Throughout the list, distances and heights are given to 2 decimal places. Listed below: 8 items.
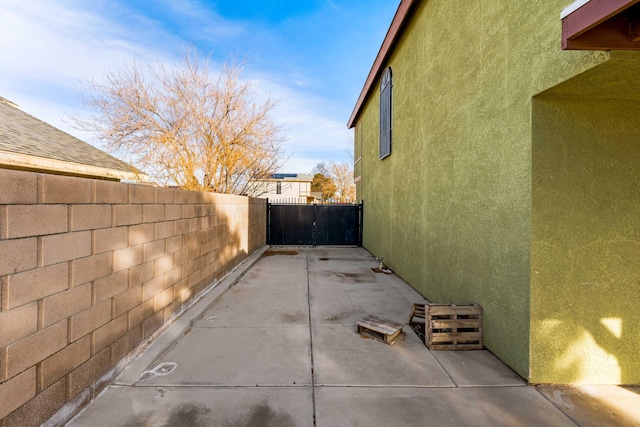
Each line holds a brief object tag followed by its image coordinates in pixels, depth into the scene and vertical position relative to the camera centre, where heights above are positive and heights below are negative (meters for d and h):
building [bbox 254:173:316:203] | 43.91 +3.44
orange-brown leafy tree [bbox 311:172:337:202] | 51.28 +5.06
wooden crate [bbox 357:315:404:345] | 3.85 -1.64
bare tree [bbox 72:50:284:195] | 10.65 +3.56
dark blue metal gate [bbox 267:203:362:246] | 13.41 -0.57
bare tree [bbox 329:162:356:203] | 44.34 +5.23
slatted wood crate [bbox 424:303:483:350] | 3.71 -1.52
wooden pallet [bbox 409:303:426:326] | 4.52 -1.67
